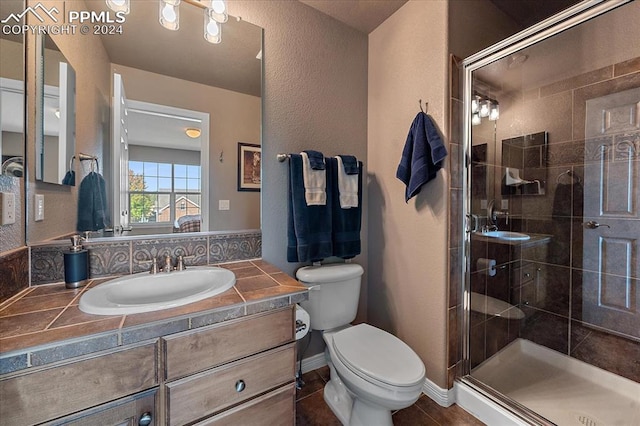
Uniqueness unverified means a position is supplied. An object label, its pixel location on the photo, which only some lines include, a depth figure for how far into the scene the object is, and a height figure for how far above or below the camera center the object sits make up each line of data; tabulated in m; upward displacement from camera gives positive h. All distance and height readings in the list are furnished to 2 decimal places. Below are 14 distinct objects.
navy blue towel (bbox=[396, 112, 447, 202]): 1.39 +0.33
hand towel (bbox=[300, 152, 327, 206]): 1.49 +0.16
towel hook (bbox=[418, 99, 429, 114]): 1.49 +0.61
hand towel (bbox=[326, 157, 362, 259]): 1.61 -0.08
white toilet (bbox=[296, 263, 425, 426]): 1.05 -0.69
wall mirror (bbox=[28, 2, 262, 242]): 1.20 +0.46
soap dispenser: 0.97 -0.21
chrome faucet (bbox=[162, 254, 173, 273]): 1.16 -0.25
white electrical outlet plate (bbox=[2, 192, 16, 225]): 0.84 +0.01
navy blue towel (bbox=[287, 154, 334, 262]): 1.47 -0.08
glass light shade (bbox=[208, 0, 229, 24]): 1.29 +1.02
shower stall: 1.42 -0.08
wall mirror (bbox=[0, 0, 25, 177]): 0.85 +0.38
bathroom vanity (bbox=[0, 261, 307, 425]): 0.62 -0.46
